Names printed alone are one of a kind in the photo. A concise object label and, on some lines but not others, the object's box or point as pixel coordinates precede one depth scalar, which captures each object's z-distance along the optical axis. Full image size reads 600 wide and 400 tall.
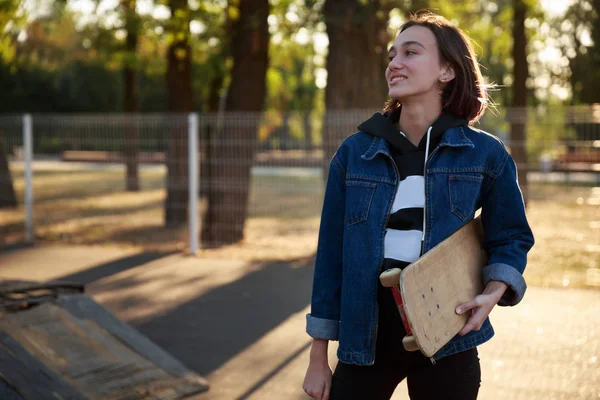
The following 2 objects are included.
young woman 2.39
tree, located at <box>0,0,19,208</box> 13.03
